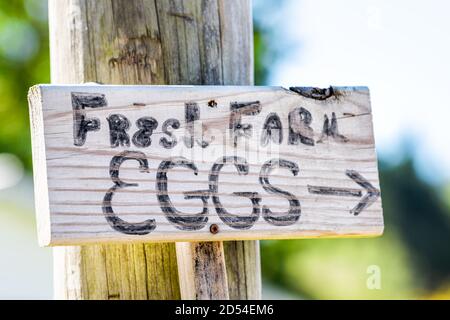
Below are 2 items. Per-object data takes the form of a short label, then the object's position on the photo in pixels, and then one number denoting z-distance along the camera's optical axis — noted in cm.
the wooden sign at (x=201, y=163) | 111
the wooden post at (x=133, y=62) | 121
